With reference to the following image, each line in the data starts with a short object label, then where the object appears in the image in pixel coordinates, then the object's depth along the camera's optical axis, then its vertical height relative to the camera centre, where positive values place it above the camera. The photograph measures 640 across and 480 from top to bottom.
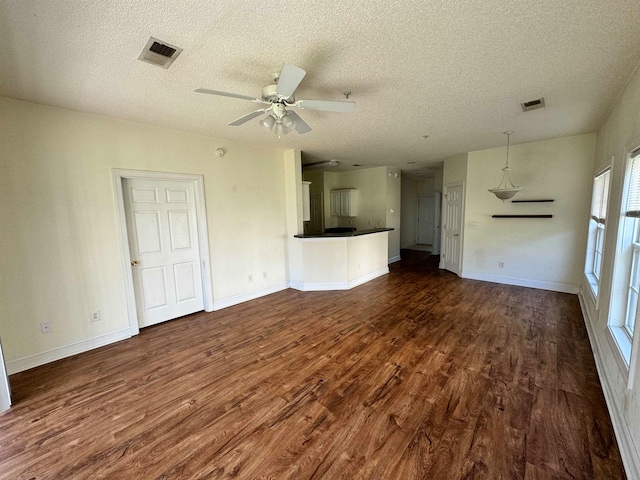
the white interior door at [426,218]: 9.11 -0.40
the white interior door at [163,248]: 3.35 -0.47
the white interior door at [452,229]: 5.62 -0.50
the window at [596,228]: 3.39 -0.36
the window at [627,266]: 2.05 -0.52
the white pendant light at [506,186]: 4.12 +0.32
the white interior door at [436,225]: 7.96 -0.56
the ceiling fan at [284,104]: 1.68 +0.79
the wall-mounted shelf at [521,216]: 4.53 -0.21
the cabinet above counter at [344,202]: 7.30 +0.18
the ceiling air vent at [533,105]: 2.73 +1.04
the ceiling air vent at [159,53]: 1.72 +1.08
